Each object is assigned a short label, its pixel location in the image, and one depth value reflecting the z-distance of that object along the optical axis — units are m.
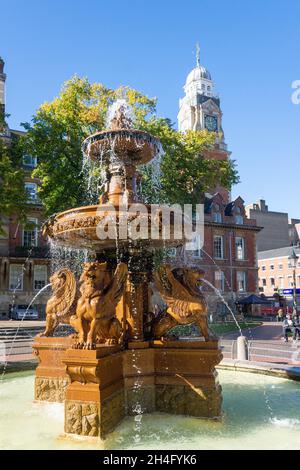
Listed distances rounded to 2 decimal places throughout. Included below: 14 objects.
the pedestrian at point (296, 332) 19.73
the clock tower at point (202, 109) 64.24
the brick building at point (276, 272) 61.55
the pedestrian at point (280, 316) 34.61
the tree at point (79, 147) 22.16
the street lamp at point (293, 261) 24.75
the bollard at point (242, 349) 11.10
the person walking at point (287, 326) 19.28
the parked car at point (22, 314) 32.94
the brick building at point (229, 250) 45.50
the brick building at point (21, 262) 36.03
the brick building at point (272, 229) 74.75
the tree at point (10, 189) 21.77
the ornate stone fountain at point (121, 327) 5.45
